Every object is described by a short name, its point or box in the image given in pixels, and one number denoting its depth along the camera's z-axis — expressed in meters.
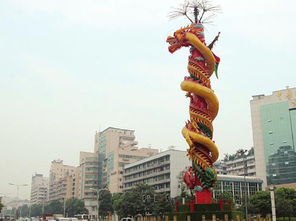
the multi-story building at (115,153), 110.31
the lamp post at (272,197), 21.61
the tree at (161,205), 62.73
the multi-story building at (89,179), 121.06
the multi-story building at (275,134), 83.38
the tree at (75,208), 107.69
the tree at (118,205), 70.88
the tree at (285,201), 54.16
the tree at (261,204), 57.00
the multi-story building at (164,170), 83.38
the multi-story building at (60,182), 141.38
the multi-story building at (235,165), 121.62
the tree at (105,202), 90.62
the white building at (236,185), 80.02
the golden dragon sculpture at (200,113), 30.31
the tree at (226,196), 63.98
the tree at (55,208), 123.60
